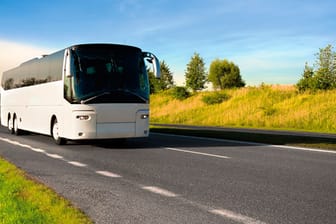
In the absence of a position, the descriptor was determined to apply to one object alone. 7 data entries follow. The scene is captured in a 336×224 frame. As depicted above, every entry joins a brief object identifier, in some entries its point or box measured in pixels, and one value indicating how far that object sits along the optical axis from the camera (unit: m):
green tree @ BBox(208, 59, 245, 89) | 101.69
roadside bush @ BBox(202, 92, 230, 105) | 41.75
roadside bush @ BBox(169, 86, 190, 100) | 48.16
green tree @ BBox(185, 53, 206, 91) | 71.88
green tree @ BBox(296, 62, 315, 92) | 36.50
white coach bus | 13.46
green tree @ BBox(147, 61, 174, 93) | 66.76
